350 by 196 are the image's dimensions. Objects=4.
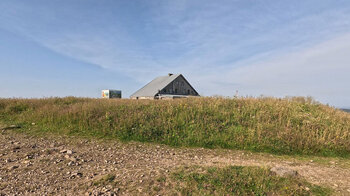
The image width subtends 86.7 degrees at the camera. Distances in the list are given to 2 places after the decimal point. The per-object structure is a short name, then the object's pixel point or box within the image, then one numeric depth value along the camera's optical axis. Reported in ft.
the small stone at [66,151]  18.63
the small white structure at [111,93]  106.32
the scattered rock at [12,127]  28.55
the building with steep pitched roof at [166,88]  103.50
